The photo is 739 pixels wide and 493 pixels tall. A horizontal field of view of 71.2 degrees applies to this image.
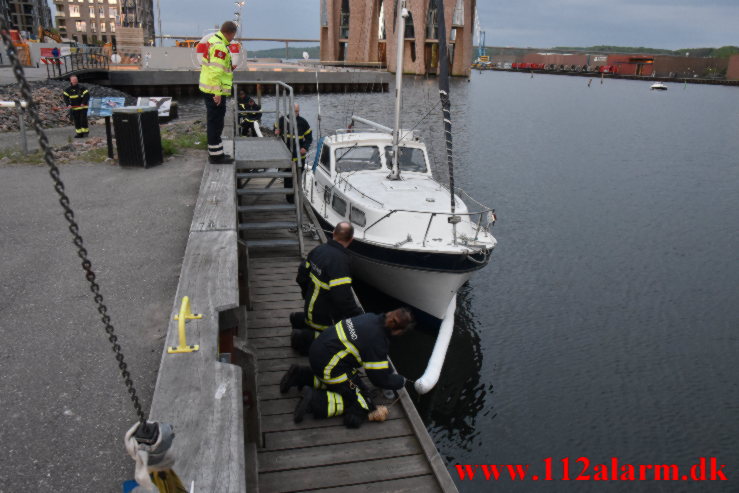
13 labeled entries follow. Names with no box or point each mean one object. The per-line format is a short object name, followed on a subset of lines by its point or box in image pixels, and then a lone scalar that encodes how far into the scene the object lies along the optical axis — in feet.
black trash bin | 32.50
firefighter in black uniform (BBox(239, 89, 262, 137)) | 51.78
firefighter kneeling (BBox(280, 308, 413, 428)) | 16.01
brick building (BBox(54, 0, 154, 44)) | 383.04
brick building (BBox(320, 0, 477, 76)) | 231.30
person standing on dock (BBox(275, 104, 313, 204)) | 42.96
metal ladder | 29.09
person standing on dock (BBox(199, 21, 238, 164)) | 26.66
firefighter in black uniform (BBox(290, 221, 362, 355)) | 18.24
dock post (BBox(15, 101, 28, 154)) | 35.94
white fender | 27.40
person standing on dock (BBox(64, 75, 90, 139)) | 44.32
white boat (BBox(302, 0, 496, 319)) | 30.60
